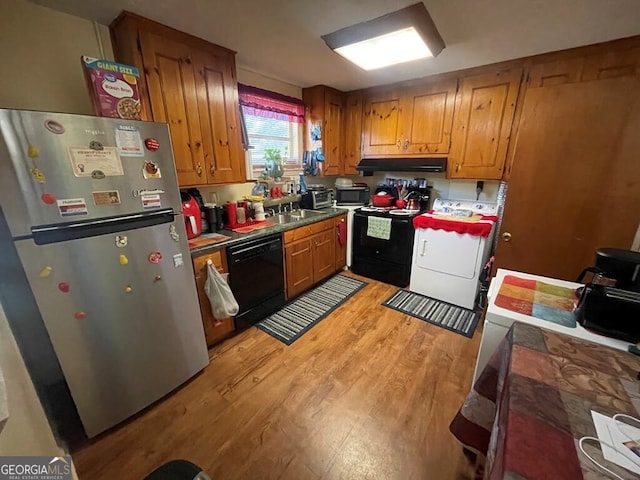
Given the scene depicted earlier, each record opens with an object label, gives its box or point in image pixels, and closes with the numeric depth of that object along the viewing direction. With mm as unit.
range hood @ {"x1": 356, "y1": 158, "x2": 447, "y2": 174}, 2746
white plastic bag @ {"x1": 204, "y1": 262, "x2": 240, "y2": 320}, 1828
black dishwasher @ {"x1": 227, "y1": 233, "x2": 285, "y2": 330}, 2053
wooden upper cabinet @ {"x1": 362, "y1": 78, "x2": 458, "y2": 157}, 2660
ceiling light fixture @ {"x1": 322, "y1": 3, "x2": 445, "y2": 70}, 1505
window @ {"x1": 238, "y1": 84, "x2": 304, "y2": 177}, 2604
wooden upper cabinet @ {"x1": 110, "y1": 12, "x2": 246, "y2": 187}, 1609
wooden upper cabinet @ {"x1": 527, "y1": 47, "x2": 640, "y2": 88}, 1817
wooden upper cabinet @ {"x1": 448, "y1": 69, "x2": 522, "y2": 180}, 2334
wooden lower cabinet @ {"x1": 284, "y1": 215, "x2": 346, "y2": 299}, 2551
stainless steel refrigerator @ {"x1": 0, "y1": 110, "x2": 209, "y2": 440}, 1046
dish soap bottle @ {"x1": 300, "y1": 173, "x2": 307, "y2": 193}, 3164
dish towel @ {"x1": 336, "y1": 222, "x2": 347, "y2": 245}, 3136
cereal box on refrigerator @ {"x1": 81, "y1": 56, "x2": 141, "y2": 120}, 1281
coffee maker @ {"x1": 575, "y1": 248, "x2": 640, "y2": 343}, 972
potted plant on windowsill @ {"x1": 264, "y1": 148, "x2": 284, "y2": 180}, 2727
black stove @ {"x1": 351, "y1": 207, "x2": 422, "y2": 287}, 2861
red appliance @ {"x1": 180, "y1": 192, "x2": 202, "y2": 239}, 1950
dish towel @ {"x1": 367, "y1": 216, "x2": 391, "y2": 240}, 2912
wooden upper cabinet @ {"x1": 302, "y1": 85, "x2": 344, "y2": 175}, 3053
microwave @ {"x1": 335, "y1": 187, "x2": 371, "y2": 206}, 3324
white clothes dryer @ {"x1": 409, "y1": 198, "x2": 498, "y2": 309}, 2467
